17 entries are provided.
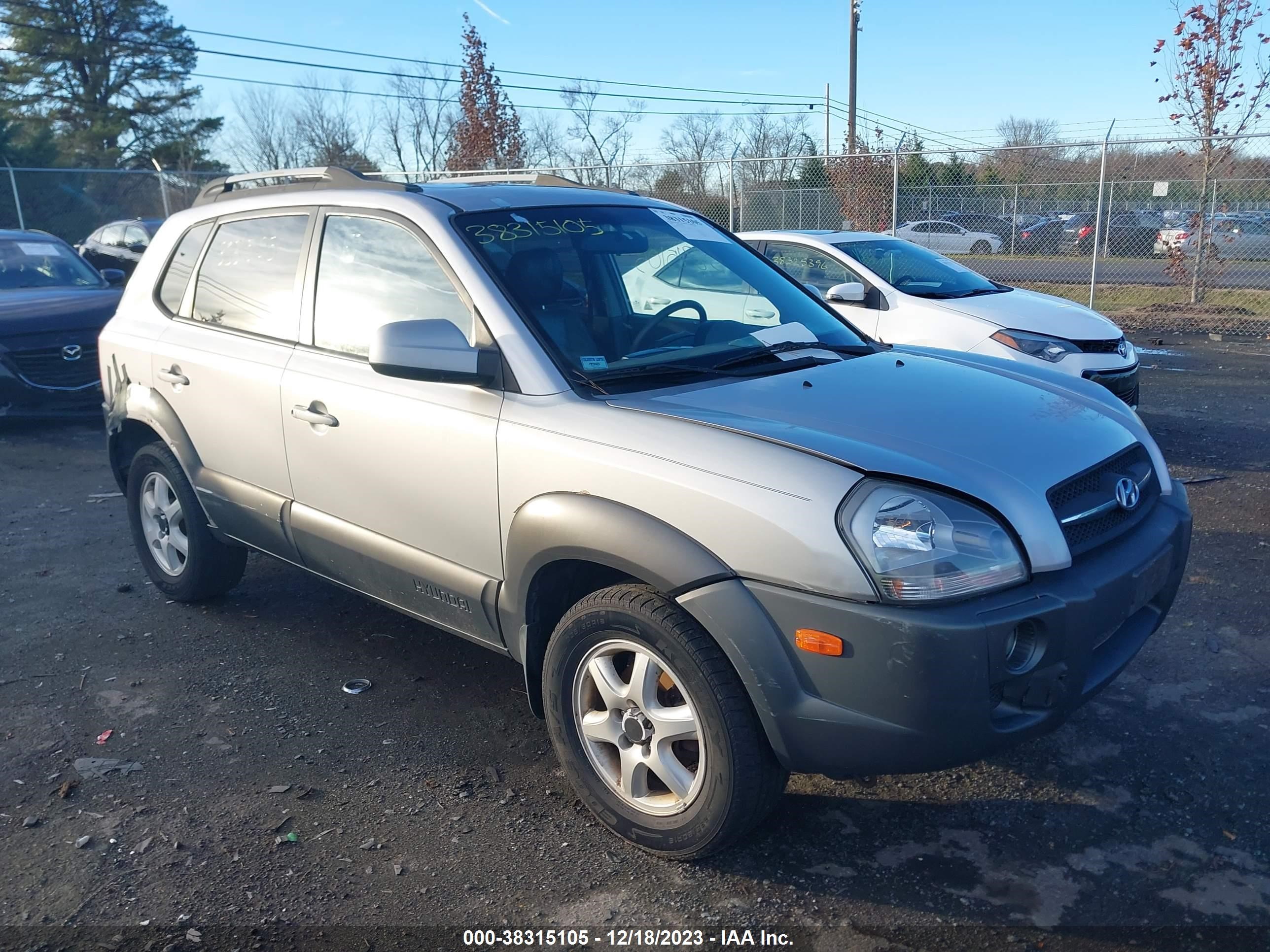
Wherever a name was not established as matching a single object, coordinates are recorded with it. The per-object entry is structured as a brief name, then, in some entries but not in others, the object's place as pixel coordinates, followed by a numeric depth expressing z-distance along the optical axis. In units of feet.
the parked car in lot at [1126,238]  52.29
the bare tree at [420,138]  167.43
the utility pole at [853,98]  63.26
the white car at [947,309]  23.12
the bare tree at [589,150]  125.59
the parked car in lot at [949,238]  55.42
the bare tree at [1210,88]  46.80
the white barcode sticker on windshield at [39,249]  32.60
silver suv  8.02
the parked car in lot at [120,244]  58.54
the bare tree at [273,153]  163.43
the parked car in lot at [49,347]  27.66
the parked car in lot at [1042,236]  56.80
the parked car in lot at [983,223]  55.98
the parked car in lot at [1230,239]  48.19
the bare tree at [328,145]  149.89
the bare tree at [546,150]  90.85
